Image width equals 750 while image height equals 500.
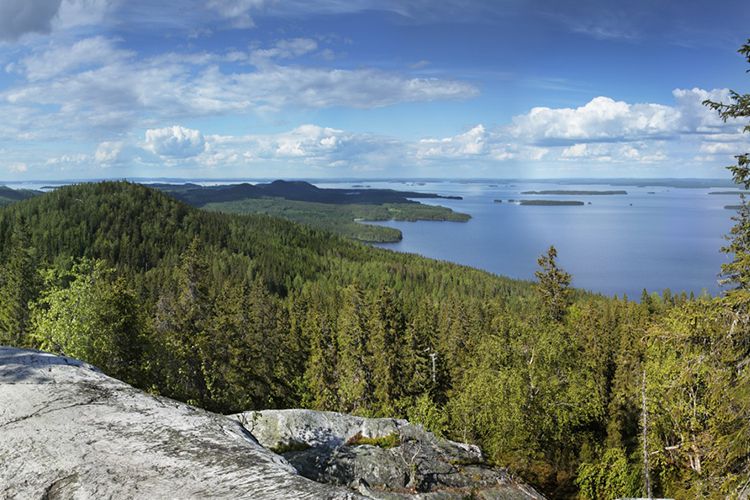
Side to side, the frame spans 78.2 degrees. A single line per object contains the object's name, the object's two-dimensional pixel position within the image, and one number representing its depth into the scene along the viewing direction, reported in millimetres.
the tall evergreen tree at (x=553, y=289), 37406
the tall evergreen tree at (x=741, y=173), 9539
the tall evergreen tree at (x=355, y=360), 37094
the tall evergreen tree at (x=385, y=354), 37031
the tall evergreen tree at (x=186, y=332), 24750
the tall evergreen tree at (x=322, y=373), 40625
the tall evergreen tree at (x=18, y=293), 37656
